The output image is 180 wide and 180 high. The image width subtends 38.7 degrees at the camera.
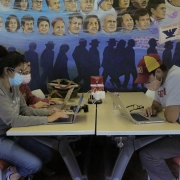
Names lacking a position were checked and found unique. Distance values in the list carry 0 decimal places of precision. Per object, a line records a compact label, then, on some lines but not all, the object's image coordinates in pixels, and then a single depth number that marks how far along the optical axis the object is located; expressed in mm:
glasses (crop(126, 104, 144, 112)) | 2355
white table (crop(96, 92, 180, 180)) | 1670
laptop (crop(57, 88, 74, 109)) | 2447
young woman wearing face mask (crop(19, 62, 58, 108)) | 2584
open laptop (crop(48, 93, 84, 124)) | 1880
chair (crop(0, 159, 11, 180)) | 1823
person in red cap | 1854
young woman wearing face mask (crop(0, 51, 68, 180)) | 1830
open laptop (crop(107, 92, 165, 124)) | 1866
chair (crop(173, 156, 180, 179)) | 1886
